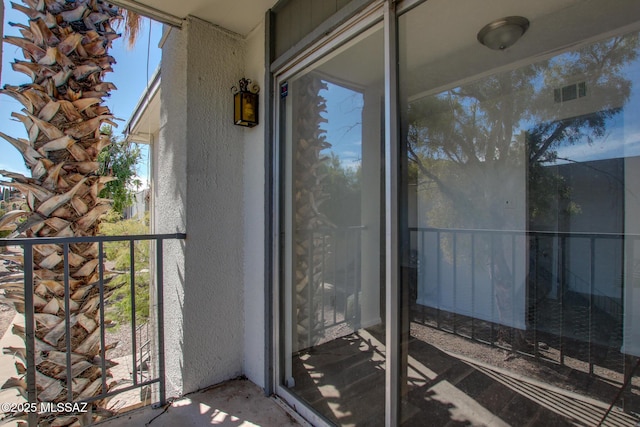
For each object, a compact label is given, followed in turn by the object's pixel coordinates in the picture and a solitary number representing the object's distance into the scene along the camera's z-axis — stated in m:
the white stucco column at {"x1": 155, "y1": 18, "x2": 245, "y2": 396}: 2.23
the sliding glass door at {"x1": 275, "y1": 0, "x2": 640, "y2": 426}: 1.52
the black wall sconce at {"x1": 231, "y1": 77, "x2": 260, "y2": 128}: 2.32
